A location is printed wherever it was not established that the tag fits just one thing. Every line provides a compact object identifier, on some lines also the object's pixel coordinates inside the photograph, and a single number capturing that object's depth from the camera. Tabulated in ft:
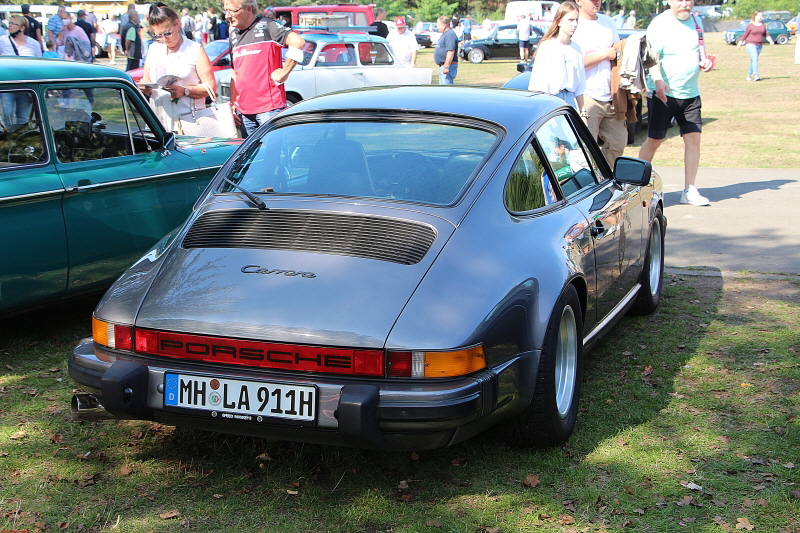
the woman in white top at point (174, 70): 24.85
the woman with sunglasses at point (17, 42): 43.98
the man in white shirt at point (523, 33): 112.57
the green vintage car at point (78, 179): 15.93
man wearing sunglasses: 25.85
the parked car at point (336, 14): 85.05
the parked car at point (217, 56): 54.08
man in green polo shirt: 29.25
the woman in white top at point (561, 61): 24.89
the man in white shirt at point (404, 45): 61.77
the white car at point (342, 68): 51.62
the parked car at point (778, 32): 154.70
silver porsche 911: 9.82
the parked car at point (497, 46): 131.13
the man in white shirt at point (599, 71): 27.68
